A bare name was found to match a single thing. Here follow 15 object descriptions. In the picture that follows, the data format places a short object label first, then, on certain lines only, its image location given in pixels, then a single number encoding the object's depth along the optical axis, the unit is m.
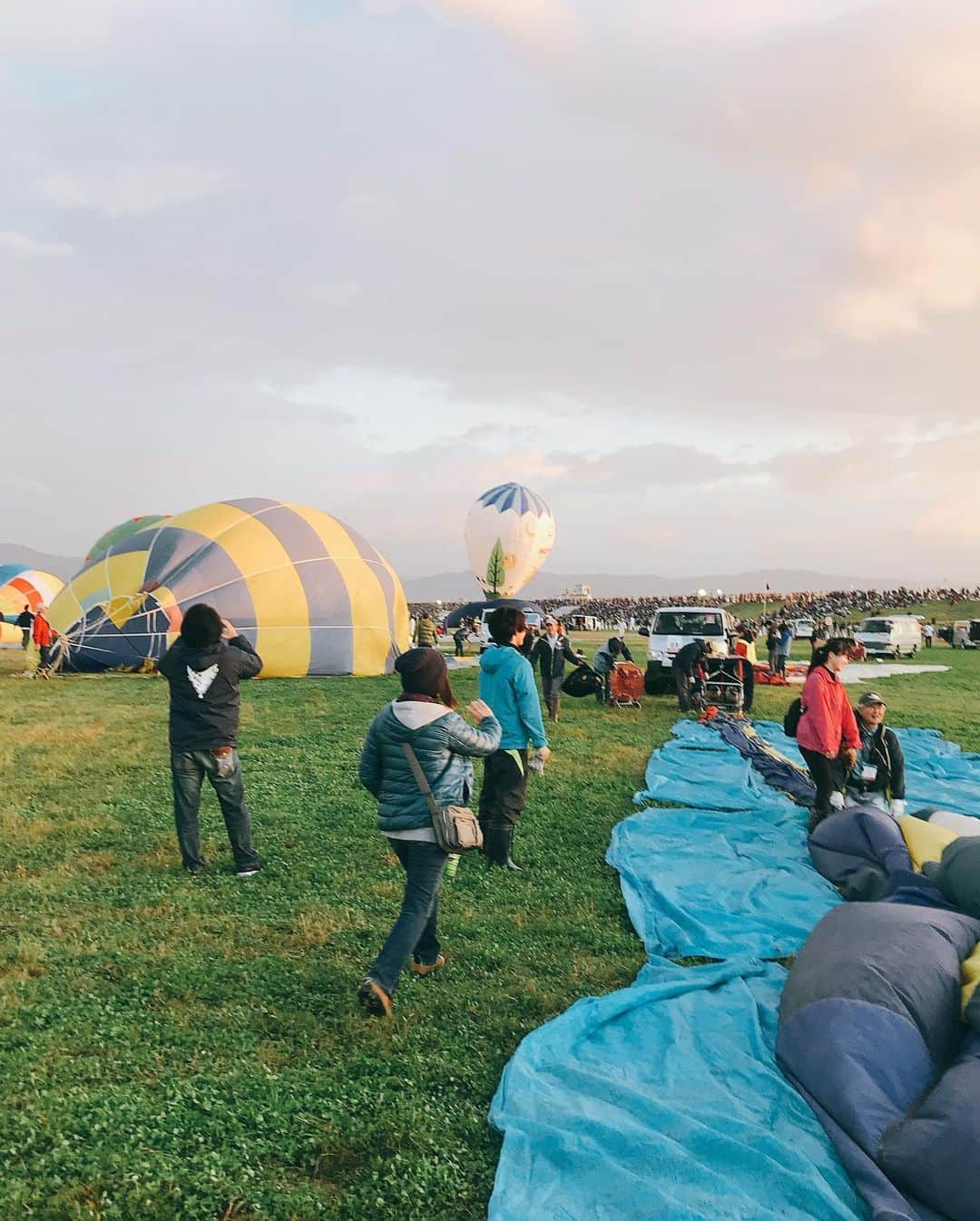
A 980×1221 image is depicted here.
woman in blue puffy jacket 4.12
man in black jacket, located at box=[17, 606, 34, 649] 23.13
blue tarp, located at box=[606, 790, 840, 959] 5.11
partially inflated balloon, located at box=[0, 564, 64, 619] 31.14
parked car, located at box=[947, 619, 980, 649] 40.56
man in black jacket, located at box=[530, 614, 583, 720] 13.29
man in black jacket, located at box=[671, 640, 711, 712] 15.66
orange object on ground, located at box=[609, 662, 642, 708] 15.89
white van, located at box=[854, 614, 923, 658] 32.94
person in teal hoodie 6.27
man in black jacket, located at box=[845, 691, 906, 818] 7.26
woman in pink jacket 7.02
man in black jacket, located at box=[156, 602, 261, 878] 5.90
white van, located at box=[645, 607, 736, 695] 16.81
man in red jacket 17.83
